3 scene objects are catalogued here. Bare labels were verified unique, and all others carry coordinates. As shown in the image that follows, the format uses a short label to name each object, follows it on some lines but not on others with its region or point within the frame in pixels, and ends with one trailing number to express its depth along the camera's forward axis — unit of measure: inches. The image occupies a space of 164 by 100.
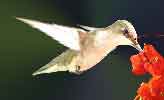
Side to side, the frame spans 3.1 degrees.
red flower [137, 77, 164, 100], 89.7
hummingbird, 92.6
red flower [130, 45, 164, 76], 90.0
